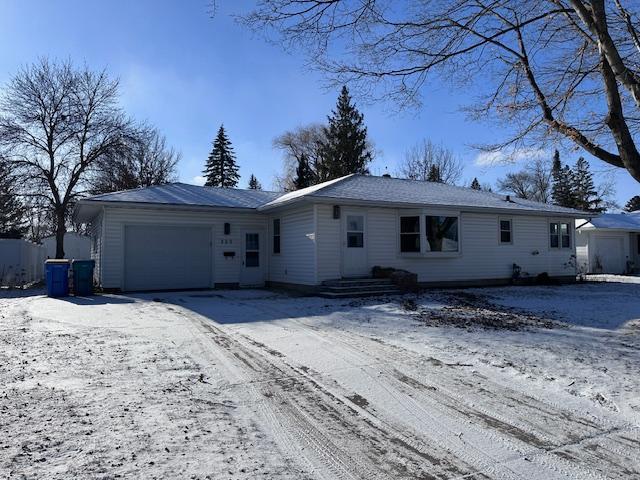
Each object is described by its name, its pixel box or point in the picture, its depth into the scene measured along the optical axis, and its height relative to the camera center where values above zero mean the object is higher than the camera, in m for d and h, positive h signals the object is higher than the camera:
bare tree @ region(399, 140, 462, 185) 40.72 +7.79
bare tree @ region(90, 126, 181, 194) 25.64 +5.36
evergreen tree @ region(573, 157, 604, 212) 54.03 +7.62
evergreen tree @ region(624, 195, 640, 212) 66.19 +7.31
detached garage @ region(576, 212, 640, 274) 26.17 +0.54
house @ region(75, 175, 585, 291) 14.27 +0.76
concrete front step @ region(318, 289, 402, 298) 12.80 -0.99
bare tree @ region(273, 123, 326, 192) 45.69 +11.14
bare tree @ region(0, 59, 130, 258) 23.22 +6.72
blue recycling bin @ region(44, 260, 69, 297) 13.52 -0.47
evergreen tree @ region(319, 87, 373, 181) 39.88 +9.77
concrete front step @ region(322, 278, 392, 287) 13.41 -0.69
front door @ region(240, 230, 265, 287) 16.59 -0.02
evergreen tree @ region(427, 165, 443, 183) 39.72 +7.14
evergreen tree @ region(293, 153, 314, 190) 43.12 +7.85
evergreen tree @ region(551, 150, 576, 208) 54.31 +8.07
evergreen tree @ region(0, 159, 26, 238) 22.61 +3.21
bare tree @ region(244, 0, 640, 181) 6.68 +3.30
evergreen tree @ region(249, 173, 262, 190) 63.94 +10.61
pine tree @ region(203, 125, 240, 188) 50.47 +10.38
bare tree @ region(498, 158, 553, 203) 50.66 +8.01
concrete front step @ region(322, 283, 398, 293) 13.05 -0.86
